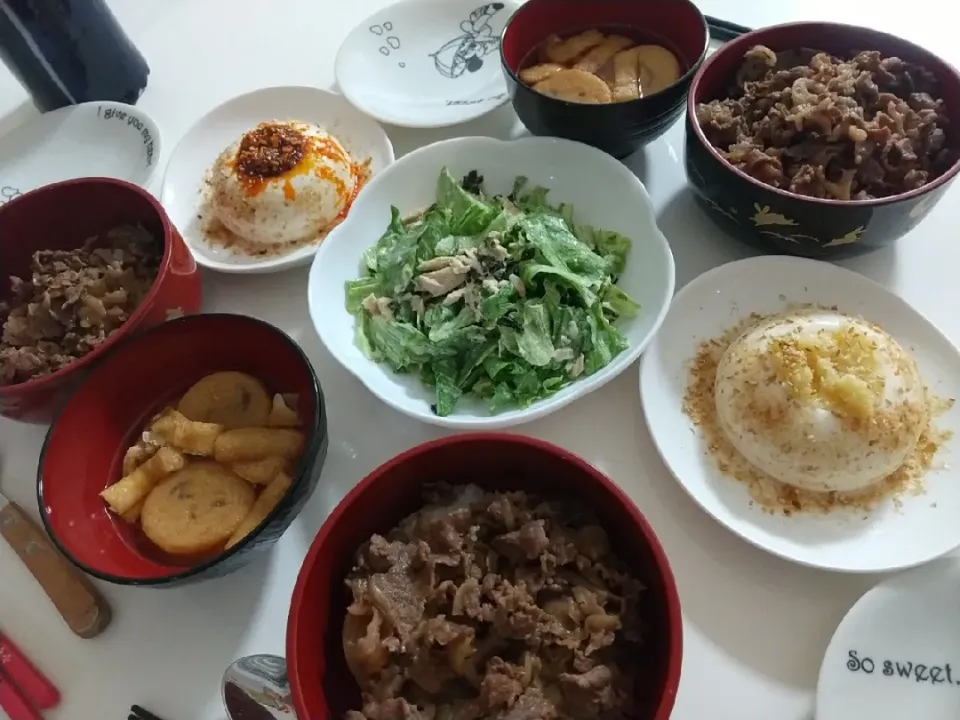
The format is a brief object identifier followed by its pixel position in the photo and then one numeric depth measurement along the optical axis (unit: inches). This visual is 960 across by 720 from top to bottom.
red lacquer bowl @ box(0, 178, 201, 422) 16.0
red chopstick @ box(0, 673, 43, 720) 13.1
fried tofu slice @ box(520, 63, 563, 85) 18.8
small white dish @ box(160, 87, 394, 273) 19.6
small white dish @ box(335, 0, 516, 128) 20.9
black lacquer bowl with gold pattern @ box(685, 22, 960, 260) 15.3
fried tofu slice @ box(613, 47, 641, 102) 18.6
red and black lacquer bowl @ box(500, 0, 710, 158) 17.4
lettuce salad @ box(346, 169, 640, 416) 15.8
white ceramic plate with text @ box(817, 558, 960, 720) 12.0
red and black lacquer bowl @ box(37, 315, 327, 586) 13.1
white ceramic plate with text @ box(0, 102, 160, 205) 20.9
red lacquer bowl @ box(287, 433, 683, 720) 11.3
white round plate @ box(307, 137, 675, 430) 15.3
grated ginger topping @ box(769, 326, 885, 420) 14.0
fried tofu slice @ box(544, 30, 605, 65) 19.5
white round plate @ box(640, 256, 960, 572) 13.3
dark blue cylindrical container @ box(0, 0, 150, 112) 19.7
